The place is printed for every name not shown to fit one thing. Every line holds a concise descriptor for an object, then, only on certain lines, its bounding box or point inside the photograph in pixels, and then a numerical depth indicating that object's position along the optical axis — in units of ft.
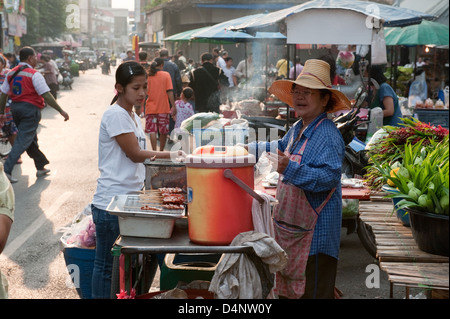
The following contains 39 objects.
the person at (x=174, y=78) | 44.29
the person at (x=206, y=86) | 41.06
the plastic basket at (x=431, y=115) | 36.06
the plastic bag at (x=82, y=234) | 14.93
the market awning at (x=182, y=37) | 65.84
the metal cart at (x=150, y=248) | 9.57
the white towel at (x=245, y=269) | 9.25
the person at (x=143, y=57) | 41.60
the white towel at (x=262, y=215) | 9.87
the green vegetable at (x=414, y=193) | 9.04
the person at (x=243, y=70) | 60.57
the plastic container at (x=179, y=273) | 12.90
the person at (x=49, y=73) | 70.20
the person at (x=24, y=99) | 31.04
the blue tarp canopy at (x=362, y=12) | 23.40
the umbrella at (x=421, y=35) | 44.62
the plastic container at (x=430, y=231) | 8.46
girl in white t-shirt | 12.57
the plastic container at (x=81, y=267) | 14.82
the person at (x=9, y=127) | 34.35
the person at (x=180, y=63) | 76.39
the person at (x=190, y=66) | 73.42
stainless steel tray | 10.14
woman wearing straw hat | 11.07
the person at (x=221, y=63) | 65.16
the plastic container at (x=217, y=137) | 18.74
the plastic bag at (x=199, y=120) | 20.20
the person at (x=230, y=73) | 62.26
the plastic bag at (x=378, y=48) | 23.86
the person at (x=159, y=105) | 36.86
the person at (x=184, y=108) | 38.55
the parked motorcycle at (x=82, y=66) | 185.37
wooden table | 8.14
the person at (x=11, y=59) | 60.69
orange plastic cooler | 9.58
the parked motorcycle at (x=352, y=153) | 21.02
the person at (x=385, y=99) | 23.68
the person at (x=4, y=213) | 8.36
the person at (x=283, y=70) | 54.12
